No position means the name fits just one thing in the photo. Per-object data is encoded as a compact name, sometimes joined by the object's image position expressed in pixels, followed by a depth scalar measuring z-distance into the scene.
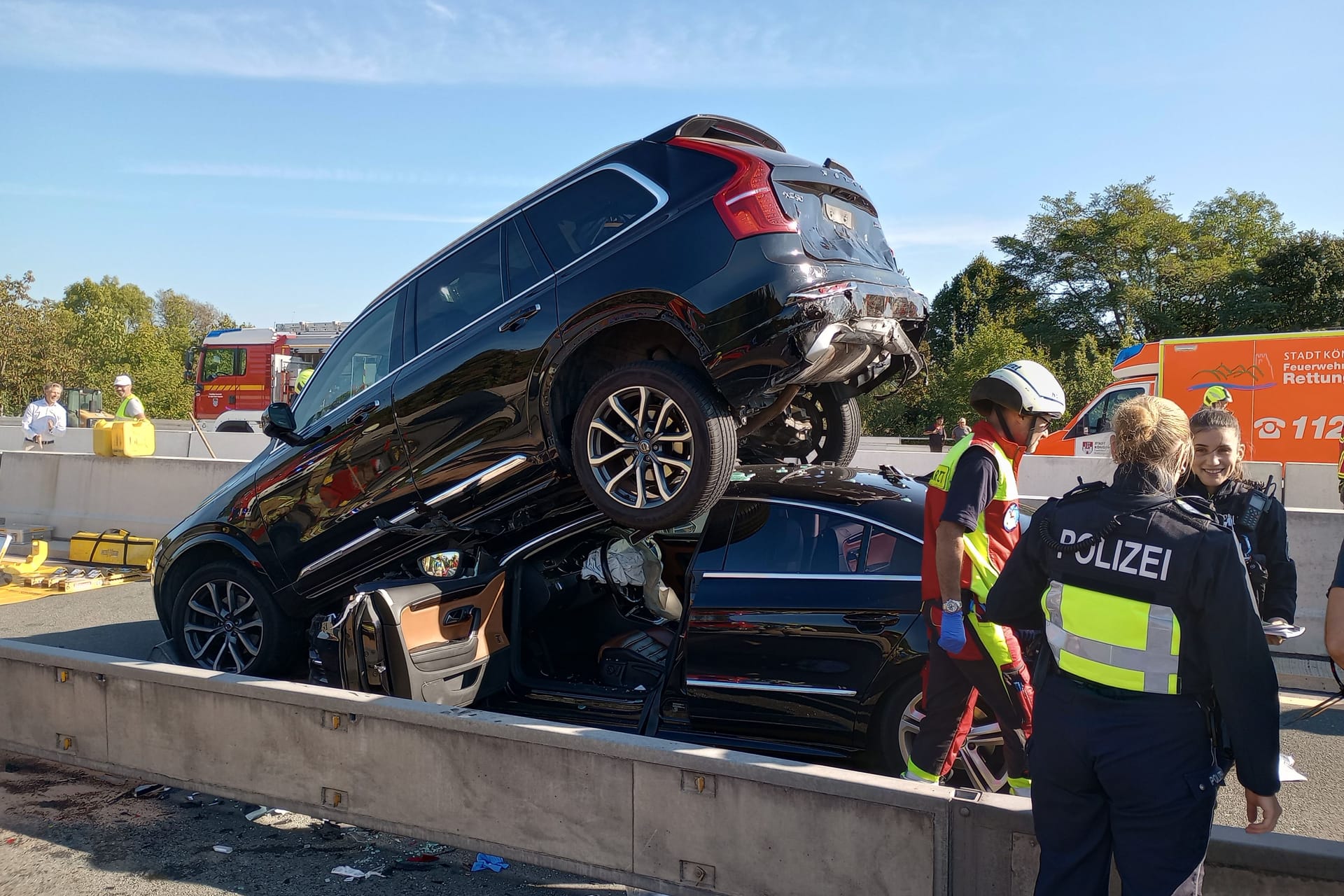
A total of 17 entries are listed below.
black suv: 4.24
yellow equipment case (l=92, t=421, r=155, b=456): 11.75
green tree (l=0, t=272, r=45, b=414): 43.38
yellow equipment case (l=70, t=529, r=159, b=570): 10.32
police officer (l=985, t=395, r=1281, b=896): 2.28
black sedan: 4.04
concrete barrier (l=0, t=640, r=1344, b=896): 2.87
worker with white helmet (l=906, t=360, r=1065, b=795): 3.48
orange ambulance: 13.69
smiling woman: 4.37
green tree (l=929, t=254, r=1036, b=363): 47.44
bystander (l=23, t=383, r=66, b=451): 14.03
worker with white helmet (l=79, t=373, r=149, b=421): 12.41
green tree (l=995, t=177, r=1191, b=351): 46.19
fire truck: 25.14
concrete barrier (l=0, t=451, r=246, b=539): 11.27
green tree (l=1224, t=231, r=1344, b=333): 38.50
